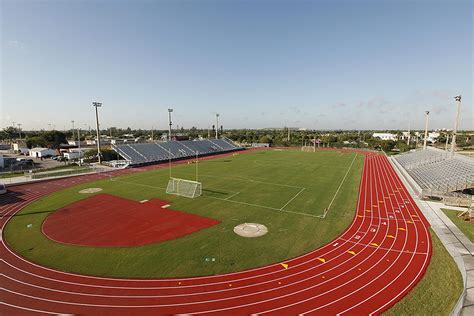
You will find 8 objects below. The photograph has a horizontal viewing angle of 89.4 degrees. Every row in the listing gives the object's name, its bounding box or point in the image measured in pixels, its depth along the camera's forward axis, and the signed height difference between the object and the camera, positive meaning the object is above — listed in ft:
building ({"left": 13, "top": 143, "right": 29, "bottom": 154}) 249.88 -14.89
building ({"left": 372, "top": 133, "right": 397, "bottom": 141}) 507.30 -9.44
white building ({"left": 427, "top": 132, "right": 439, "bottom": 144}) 380.17 -11.68
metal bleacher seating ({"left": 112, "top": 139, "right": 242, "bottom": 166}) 185.88 -15.40
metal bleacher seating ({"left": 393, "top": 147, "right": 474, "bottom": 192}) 92.73 -19.21
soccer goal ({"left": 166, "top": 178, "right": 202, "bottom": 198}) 96.50 -23.20
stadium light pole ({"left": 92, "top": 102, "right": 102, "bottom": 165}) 183.40 +22.18
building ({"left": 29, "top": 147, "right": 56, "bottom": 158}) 221.74 -16.72
